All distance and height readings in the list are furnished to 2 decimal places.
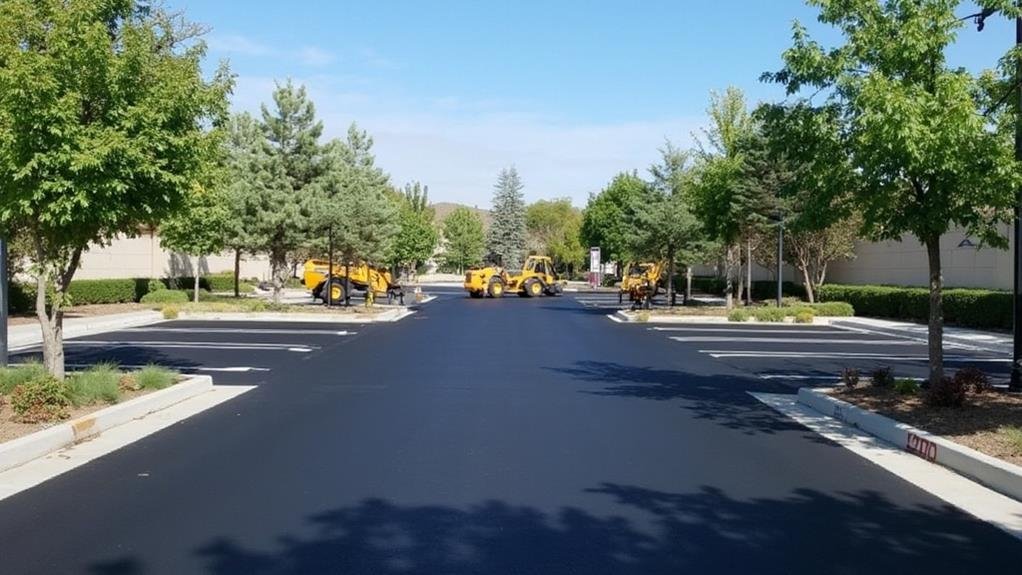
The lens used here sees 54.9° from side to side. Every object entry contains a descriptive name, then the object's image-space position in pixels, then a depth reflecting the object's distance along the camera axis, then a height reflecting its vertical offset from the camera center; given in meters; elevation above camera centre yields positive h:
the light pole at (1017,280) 11.65 -0.04
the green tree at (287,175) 34.28 +3.53
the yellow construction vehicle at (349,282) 39.41 -0.35
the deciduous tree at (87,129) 11.04 +1.69
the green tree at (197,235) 32.31 +1.29
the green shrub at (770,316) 30.89 -1.27
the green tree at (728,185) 32.28 +3.09
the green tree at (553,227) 102.62 +5.65
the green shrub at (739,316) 30.70 -1.27
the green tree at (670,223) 35.91 +1.92
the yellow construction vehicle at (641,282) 37.72 -0.32
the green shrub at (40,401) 10.42 -1.39
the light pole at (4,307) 13.56 -0.49
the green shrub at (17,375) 11.84 -1.29
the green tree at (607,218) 70.06 +4.41
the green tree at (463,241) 103.38 +3.46
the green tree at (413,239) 59.66 +2.40
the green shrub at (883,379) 13.52 -1.42
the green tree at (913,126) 10.40 +1.61
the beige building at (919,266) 28.84 +0.37
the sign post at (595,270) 70.53 +0.34
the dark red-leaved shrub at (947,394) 11.50 -1.38
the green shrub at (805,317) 30.67 -1.29
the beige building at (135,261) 37.71 +0.46
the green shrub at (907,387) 12.81 -1.45
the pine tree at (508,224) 94.06 +4.82
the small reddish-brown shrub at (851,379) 13.88 -1.45
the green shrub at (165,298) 34.53 -0.90
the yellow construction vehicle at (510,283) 51.41 -0.46
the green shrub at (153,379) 13.34 -1.46
